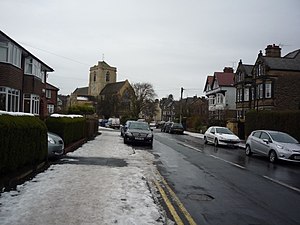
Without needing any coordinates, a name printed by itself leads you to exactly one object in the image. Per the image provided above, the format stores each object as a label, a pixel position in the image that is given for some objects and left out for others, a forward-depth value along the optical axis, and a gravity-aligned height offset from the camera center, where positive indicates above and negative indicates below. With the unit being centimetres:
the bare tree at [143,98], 8801 +485
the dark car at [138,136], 2358 -119
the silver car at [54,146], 1398 -119
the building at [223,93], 6200 +471
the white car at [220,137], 2578 -125
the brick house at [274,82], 4416 +489
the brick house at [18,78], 2313 +255
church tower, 12788 +1439
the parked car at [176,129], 4809 -135
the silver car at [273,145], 1692 -118
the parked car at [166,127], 5156 -124
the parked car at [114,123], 6370 -115
